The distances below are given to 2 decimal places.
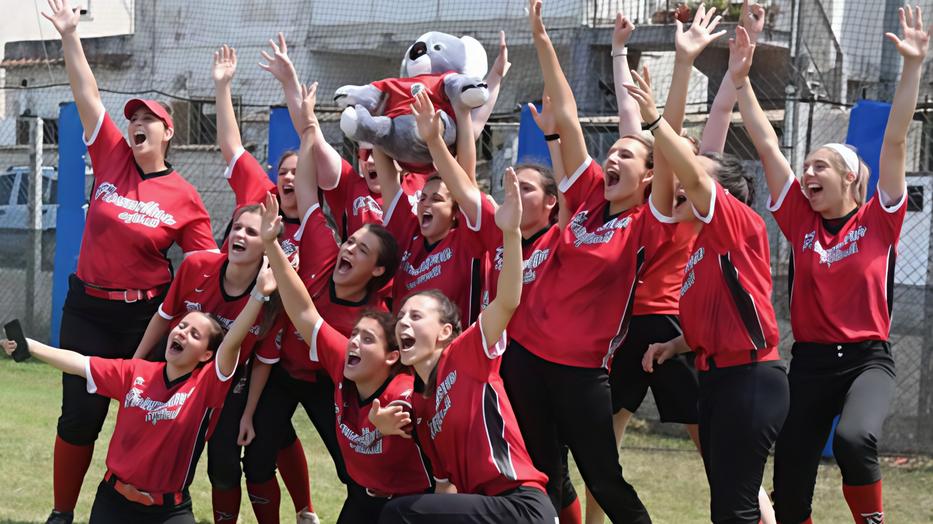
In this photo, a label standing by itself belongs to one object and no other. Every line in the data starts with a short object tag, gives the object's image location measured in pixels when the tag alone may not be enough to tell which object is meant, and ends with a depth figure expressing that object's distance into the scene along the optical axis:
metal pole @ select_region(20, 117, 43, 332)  20.41
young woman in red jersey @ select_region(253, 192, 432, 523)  8.33
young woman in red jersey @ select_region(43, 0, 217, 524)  10.31
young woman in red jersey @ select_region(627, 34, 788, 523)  8.08
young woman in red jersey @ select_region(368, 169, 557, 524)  7.46
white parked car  21.27
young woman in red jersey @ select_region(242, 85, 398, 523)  9.76
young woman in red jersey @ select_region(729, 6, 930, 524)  8.61
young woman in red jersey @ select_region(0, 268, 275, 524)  8.98
